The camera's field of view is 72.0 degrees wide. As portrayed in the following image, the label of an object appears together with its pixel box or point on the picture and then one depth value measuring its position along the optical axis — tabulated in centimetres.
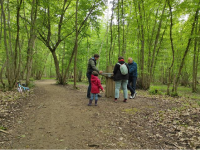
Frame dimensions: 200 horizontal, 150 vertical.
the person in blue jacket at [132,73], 738
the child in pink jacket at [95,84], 551
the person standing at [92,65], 640
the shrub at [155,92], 993
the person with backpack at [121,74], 607
